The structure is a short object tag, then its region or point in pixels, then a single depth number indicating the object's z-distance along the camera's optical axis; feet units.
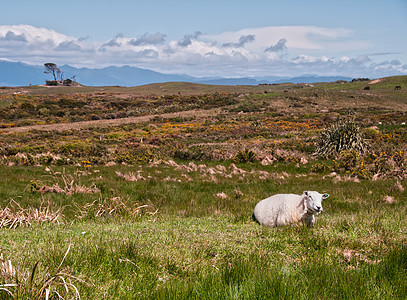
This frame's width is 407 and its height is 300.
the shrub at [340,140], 74.59
